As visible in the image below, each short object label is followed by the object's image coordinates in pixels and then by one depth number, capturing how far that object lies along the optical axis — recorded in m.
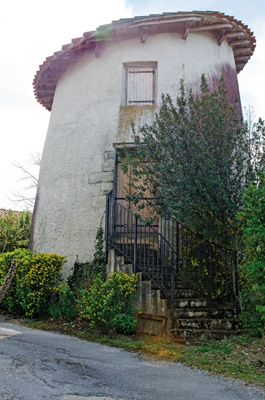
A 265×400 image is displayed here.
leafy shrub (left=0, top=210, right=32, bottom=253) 8.49
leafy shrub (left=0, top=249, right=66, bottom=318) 6.14
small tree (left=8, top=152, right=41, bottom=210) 13.41
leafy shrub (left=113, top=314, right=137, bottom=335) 5.17
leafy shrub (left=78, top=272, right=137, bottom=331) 5.16
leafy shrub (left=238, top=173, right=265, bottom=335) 4.17
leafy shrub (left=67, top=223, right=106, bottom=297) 6.49
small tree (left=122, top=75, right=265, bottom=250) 5.54
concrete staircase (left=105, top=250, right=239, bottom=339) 5.01
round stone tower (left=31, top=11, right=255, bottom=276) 7.47
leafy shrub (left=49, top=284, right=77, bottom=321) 6.03
